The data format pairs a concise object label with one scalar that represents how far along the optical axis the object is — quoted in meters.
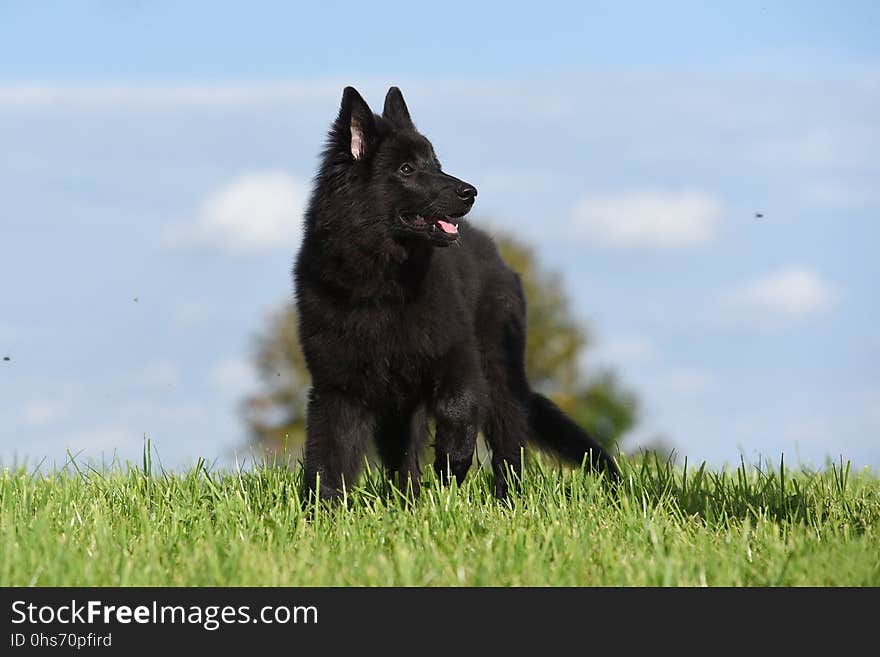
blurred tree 30.78
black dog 12.21
